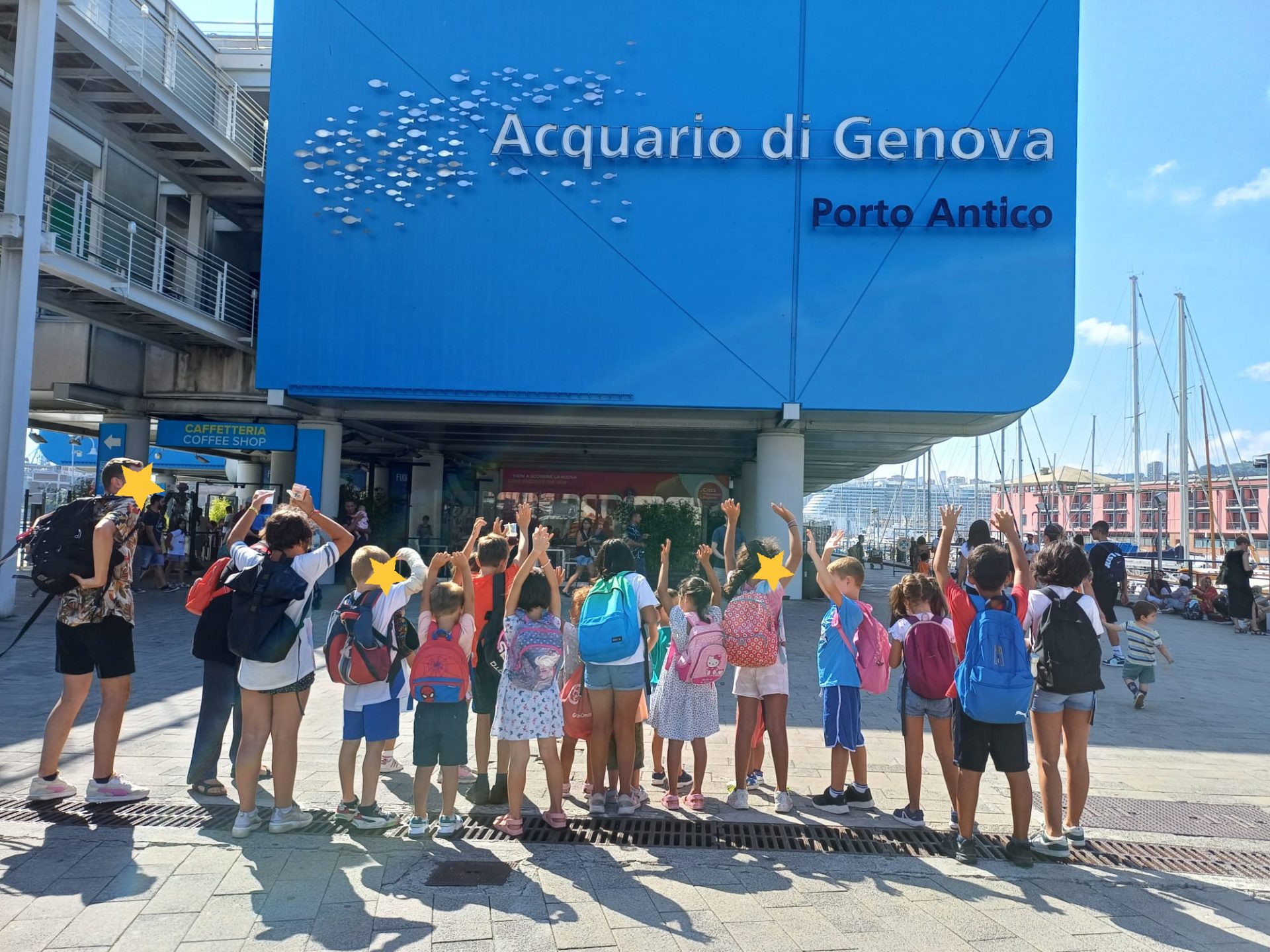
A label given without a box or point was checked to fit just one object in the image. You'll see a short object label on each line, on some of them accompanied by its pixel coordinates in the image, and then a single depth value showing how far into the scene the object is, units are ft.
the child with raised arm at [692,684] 18.02
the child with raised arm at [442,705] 15.99
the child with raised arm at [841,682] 18.04
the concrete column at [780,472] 61.52
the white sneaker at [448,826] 15.93
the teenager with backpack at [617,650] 16.87
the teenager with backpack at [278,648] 15.37
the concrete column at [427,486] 93.50
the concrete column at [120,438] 62.39
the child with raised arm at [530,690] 16.29
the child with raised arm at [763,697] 18.31
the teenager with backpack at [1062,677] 15.69
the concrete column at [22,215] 40.42
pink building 213.48
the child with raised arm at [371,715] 16.14
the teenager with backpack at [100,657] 16.94
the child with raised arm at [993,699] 15.46
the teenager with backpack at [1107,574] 35.22
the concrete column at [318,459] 61.82
